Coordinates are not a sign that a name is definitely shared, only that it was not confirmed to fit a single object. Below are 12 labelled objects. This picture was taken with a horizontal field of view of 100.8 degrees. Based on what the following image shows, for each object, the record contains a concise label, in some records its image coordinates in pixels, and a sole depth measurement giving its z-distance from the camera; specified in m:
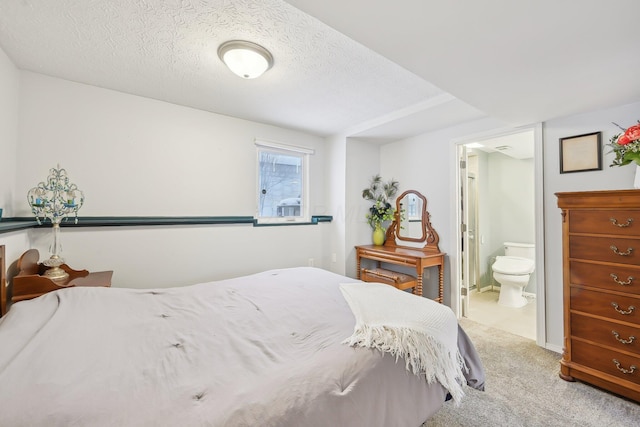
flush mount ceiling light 1.66
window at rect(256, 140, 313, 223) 3.27
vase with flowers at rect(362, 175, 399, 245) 3.60
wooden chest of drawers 1.67
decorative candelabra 1.86
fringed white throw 1.13
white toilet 3.48
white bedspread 0.75
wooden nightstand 1.59
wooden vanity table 2.91
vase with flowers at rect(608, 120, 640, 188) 1.65
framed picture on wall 2.11
